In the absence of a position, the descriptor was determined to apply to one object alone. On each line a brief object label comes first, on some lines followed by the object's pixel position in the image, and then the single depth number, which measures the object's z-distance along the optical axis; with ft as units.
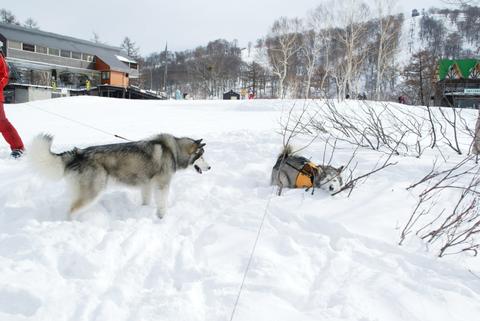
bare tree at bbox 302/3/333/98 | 110.11
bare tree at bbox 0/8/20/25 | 187.29
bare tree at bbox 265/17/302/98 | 114.55
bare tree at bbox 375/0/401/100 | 99.91
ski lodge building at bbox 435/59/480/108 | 81.03
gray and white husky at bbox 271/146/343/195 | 13.56
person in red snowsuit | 17.55
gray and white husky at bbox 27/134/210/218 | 10.64
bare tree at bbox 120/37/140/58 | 217.97
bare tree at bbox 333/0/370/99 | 95.81
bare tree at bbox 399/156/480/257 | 8.95
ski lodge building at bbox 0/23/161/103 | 115.75
